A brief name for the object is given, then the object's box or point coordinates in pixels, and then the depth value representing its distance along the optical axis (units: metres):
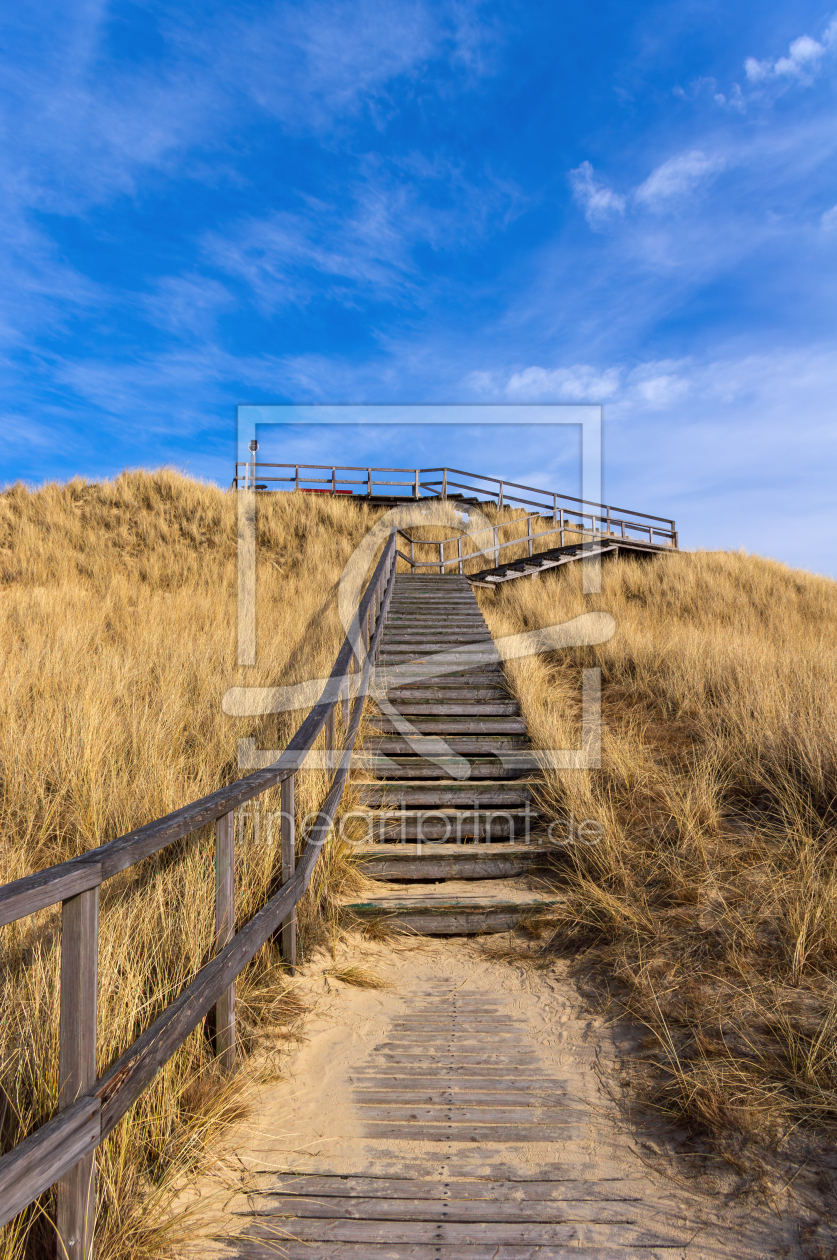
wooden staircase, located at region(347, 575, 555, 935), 4.76
